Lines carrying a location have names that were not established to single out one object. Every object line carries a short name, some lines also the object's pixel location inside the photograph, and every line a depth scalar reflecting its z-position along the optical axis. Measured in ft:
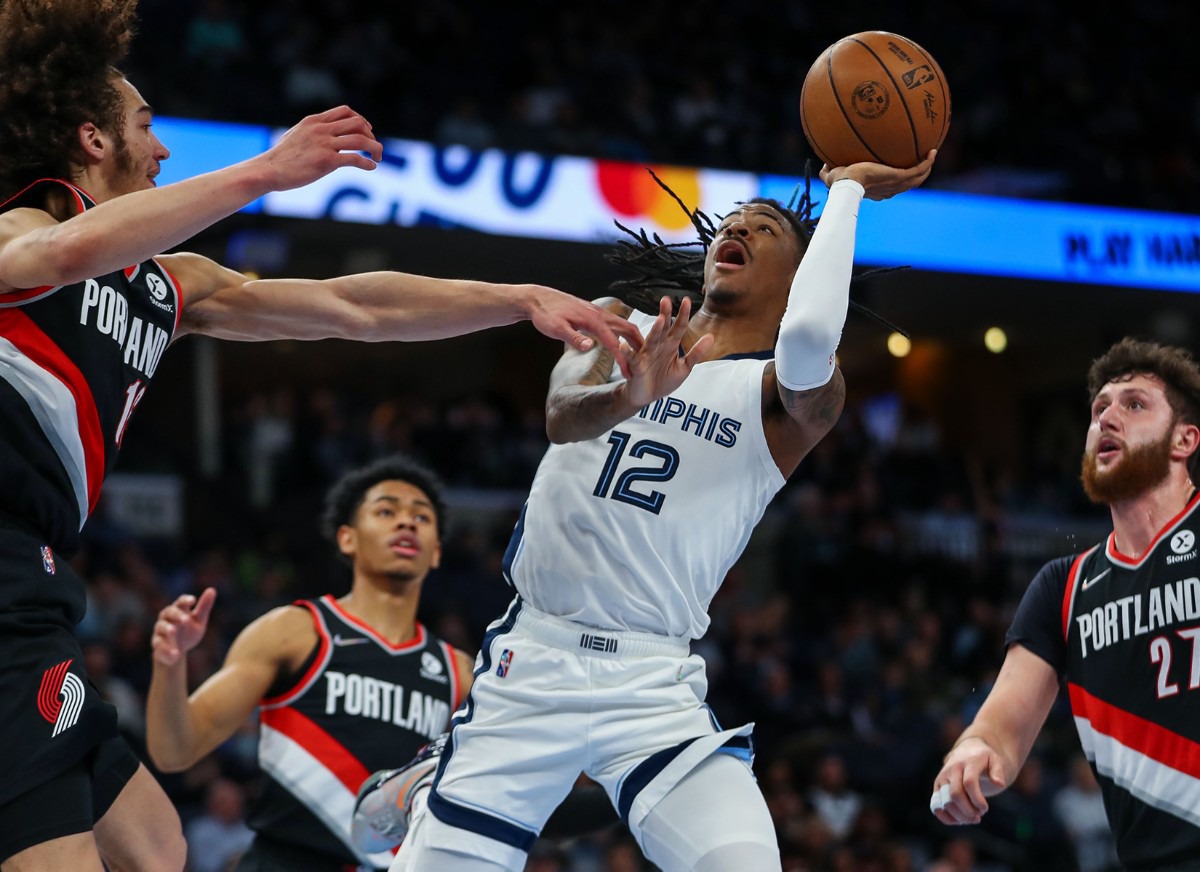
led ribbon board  44.91
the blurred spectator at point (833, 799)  37.19
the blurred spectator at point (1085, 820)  37.29
